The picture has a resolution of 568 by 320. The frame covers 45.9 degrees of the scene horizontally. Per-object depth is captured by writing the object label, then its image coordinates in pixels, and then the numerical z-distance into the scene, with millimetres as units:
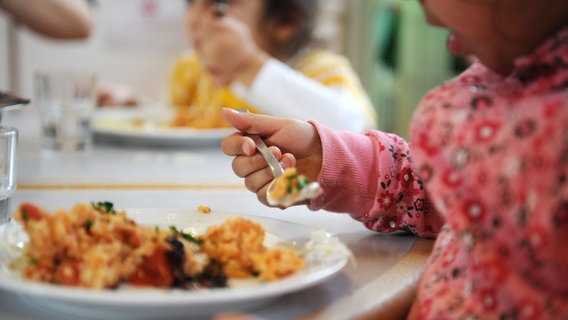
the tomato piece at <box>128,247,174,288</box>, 528
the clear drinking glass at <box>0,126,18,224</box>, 735
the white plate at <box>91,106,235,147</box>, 1404
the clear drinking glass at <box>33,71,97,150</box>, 1338
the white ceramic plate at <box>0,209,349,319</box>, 469
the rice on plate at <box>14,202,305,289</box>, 518
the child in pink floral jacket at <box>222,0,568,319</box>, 442
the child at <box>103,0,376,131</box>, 1628
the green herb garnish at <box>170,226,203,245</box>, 623
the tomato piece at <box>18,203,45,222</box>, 549
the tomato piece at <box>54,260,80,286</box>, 504
